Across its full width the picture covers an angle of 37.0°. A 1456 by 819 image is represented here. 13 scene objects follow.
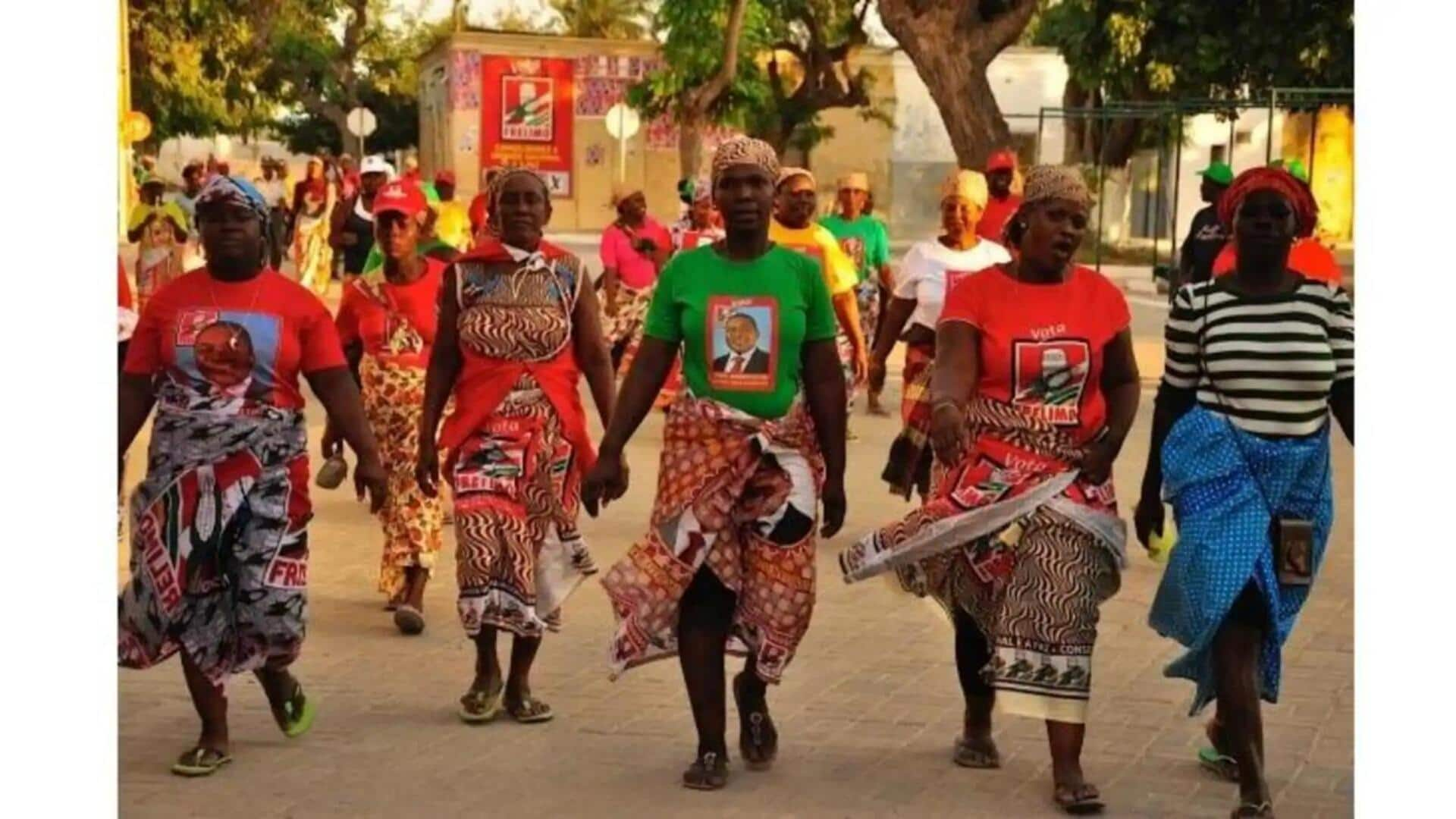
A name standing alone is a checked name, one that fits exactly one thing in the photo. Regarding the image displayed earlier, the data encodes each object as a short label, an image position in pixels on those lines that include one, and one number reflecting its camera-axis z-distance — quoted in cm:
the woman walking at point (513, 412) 669
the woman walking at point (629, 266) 1480
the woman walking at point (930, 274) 931
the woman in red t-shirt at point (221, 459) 601
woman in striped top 554
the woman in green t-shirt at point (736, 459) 602
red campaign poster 5591
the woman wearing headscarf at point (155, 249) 1491
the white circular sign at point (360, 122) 4422
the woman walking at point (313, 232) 2550
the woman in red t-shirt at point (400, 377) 827
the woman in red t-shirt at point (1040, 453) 575
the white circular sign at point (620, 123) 4044
